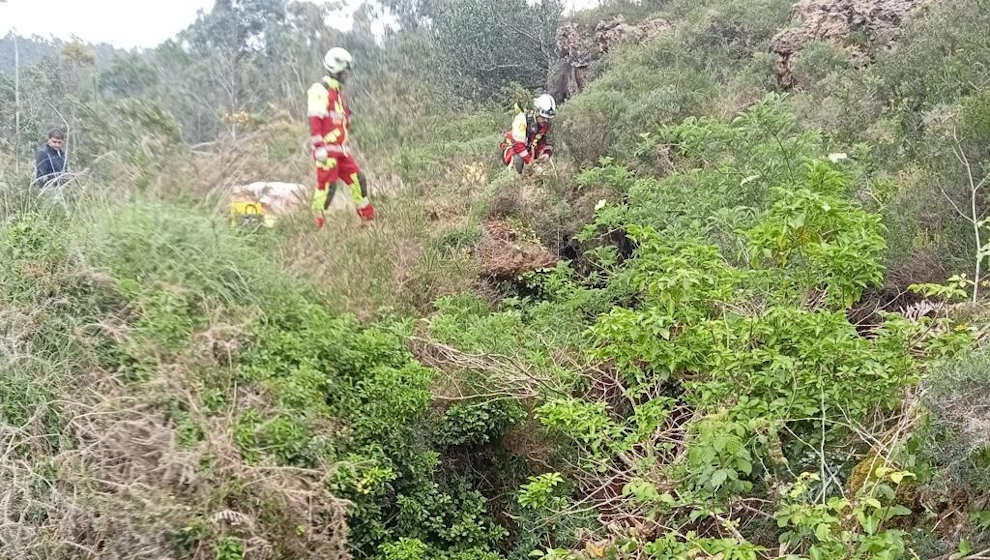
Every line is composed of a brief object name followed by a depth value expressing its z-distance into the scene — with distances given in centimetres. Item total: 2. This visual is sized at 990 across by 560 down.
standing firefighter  682
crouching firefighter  823
